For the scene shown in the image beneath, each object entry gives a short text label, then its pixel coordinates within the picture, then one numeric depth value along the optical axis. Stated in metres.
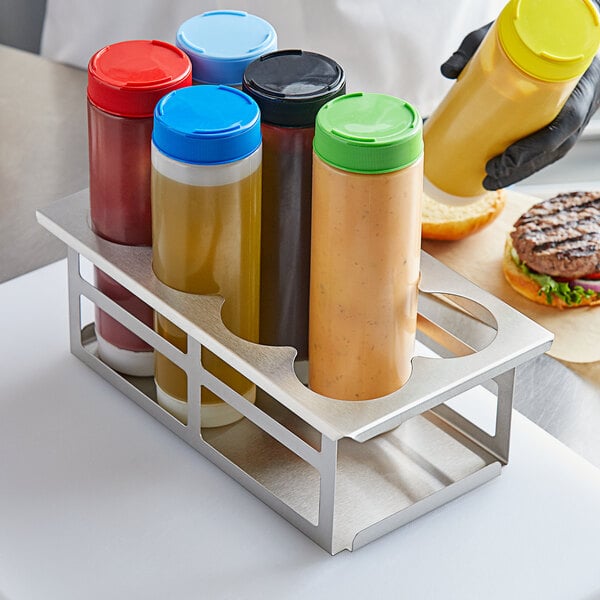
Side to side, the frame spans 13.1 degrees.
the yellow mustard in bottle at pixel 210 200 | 1.72
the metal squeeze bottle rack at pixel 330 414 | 1.73
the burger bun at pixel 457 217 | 2.23
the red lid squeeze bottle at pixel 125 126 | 1.77
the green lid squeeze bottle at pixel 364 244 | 1.68
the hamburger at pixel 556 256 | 2.16
